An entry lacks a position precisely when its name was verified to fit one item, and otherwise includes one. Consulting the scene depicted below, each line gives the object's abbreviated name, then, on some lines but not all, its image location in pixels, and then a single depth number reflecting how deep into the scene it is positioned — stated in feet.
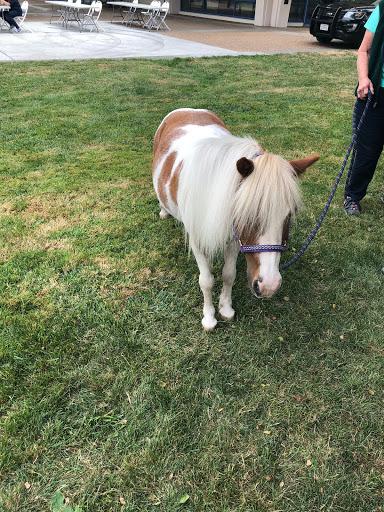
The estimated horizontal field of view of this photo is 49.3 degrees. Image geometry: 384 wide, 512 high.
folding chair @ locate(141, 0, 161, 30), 55.83
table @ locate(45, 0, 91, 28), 51.22
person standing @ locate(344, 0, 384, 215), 11.11
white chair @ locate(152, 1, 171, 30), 56.47
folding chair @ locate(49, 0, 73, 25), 55.06
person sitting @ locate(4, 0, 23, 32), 45.52
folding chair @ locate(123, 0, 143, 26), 62.26
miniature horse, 6.27
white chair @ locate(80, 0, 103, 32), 50.83
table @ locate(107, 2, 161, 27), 55.67
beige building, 64.95
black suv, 41.34
